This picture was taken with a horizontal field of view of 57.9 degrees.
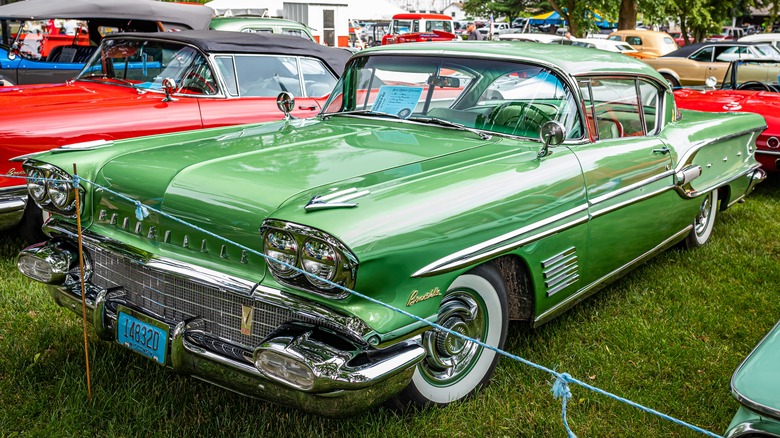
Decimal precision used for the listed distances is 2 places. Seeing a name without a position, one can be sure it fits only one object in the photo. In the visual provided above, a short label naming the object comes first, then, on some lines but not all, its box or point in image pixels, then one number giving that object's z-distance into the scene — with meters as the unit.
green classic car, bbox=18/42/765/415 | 2.22
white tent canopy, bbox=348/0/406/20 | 24.18
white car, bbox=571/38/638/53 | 18.12
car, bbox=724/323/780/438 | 1.65
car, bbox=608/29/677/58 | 20.00
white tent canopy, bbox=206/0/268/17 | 20.67
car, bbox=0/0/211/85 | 7.17
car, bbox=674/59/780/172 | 6.37
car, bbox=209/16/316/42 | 10.34
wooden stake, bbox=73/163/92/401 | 2.59
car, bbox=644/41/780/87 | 13.81
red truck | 25.34
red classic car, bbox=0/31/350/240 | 4.26
